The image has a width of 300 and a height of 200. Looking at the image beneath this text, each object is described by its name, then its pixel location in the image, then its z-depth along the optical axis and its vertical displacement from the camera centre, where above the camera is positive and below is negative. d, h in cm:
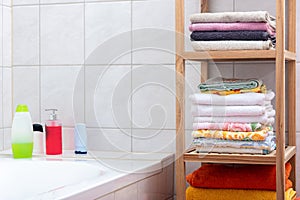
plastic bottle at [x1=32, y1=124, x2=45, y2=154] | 267 -18
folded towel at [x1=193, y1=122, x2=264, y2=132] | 209 -9
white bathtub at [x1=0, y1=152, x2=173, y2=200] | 225 -27
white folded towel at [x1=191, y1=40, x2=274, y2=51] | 207 +19
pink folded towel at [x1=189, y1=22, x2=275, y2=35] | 208 +25
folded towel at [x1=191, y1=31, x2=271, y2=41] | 207 +22
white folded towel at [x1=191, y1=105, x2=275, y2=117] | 209 -4
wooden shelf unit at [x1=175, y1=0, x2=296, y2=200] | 204 +1
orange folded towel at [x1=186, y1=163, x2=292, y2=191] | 214 -28
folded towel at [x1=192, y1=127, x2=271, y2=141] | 207 -12
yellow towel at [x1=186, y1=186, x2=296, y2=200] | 214 -34
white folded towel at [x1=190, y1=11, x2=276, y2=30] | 207 +29
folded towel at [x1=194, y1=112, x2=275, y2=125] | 210 -7
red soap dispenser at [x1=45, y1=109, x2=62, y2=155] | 258 -16
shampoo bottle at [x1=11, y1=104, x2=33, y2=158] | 253 -15
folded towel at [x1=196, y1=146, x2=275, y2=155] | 209 -18
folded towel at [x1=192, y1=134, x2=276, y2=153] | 208 -16
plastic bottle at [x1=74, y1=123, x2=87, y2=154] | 256 -17
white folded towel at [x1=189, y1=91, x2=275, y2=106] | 210 +0
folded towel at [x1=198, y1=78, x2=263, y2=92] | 214 +5
